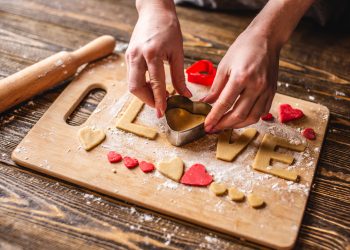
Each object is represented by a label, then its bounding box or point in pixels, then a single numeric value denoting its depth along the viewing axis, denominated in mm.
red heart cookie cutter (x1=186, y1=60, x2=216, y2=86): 1375
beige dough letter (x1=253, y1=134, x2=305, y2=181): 1126
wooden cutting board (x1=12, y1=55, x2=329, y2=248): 1034
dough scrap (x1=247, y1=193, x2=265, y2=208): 1051
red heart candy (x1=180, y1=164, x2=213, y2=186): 1102
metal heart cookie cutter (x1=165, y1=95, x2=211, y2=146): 1179
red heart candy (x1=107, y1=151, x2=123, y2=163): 1147
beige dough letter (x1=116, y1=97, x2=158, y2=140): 1220
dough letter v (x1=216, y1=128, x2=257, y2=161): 1167
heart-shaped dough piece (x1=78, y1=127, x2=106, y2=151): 1188
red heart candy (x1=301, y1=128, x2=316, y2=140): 1230
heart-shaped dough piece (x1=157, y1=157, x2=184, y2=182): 1115
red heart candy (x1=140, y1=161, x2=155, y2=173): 1128
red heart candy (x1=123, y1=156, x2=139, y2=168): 1135
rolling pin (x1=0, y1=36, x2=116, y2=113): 1289
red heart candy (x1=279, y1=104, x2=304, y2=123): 1271
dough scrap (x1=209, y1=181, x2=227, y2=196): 1076
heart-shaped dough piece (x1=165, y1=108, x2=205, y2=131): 1214
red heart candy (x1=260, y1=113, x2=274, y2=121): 1270
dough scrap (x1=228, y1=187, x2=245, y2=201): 1063
